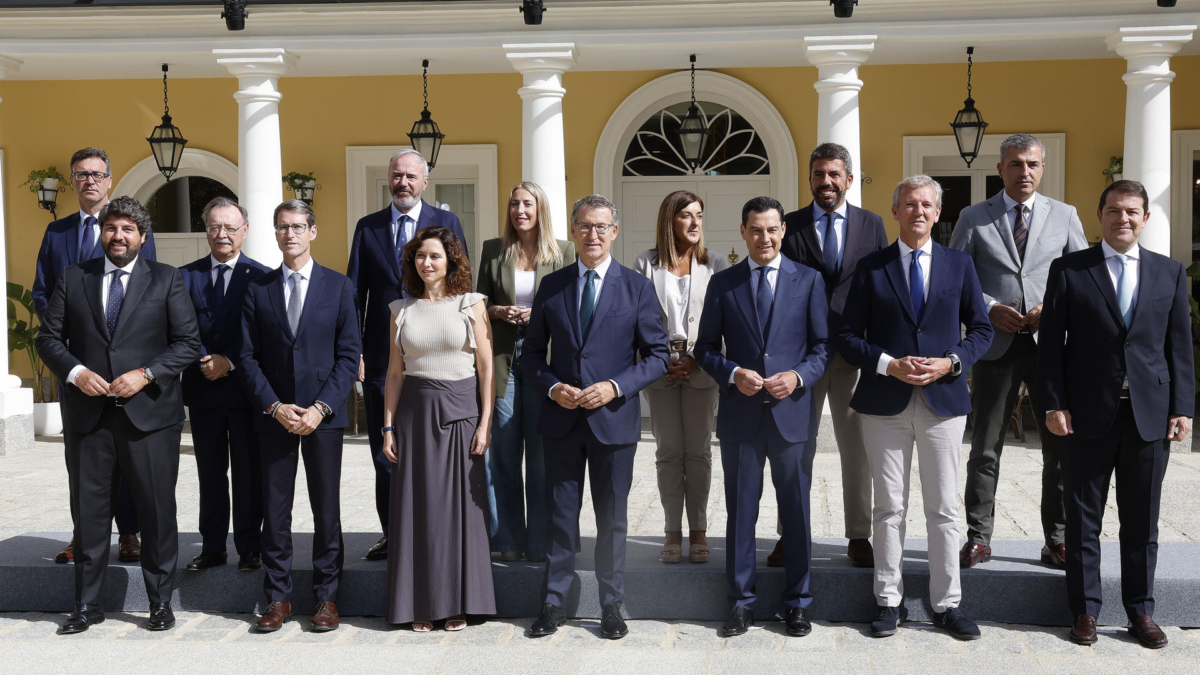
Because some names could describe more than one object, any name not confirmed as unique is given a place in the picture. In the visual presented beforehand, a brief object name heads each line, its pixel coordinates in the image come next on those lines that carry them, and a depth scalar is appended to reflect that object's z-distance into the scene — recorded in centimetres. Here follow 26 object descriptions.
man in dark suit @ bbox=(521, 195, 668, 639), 476
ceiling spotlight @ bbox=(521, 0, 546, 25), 962
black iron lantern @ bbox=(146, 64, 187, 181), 1127
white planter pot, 1164
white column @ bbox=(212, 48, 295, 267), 1010
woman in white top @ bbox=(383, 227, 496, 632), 480
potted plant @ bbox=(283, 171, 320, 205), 1226
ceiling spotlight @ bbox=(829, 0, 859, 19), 940
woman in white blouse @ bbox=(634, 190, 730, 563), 521
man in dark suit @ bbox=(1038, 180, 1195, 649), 450
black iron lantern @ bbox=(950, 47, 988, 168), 1091
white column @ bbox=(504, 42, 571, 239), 997
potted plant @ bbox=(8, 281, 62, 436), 1172
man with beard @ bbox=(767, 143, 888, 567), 502
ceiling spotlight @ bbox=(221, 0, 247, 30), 965
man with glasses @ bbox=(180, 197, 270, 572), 515
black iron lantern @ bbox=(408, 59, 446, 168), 1141
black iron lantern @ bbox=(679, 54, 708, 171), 1125
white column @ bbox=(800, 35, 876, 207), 974
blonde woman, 516
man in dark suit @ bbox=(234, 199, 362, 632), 487
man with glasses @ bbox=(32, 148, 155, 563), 540
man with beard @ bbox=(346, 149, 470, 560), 528
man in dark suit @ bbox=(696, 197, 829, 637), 470
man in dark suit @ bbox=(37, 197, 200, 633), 486
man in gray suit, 509
